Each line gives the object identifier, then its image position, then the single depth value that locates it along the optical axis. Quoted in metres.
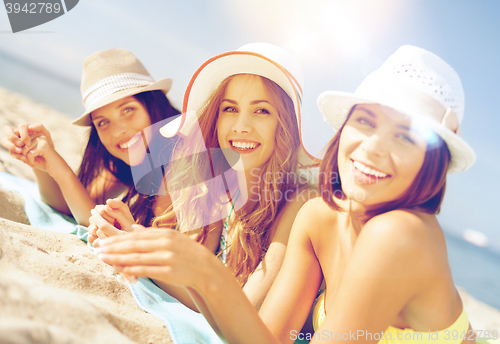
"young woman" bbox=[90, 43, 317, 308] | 1.23
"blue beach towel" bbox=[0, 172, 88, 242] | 1.46
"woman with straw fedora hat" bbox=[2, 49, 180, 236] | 1.45
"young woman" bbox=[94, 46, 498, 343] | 0.99
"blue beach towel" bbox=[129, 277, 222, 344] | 1.09
